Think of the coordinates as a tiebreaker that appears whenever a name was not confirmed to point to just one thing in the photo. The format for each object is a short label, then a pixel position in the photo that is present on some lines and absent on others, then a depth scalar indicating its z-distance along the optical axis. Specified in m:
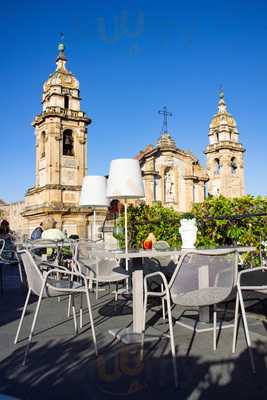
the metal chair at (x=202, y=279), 2.63
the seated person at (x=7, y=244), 7.98
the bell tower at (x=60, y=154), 21.70
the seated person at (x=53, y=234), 8.91
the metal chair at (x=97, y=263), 4.43
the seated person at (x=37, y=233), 11.39
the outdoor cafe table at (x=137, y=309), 3.36
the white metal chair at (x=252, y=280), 2.93
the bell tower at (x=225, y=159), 30.58
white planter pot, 4.04
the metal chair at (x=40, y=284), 3.09
